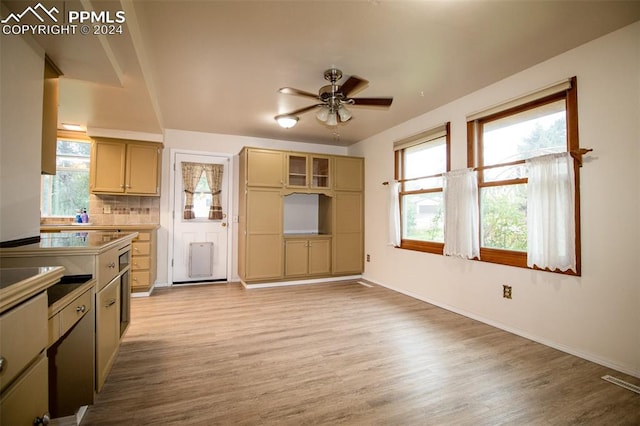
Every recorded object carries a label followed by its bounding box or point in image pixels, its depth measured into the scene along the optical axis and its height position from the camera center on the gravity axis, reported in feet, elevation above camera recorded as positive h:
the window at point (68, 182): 13.92 +1.81
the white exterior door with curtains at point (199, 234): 15.53 -0.82
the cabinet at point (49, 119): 6.82 +2.41
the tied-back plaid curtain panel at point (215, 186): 16.17 +1.89
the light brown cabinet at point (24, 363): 2.35 -1.30
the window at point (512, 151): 8.39 +2.25
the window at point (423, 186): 12.42 +1.57
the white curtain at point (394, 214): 14.29 +0.31
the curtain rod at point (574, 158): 7.62 +1.83
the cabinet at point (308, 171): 15.80 +2.71
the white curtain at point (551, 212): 7.82 +0.24
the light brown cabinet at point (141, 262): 13.06 -1.96
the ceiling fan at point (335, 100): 8.71 +3.75
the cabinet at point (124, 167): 13.57 +2.49
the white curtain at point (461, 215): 10.41 +0.21
